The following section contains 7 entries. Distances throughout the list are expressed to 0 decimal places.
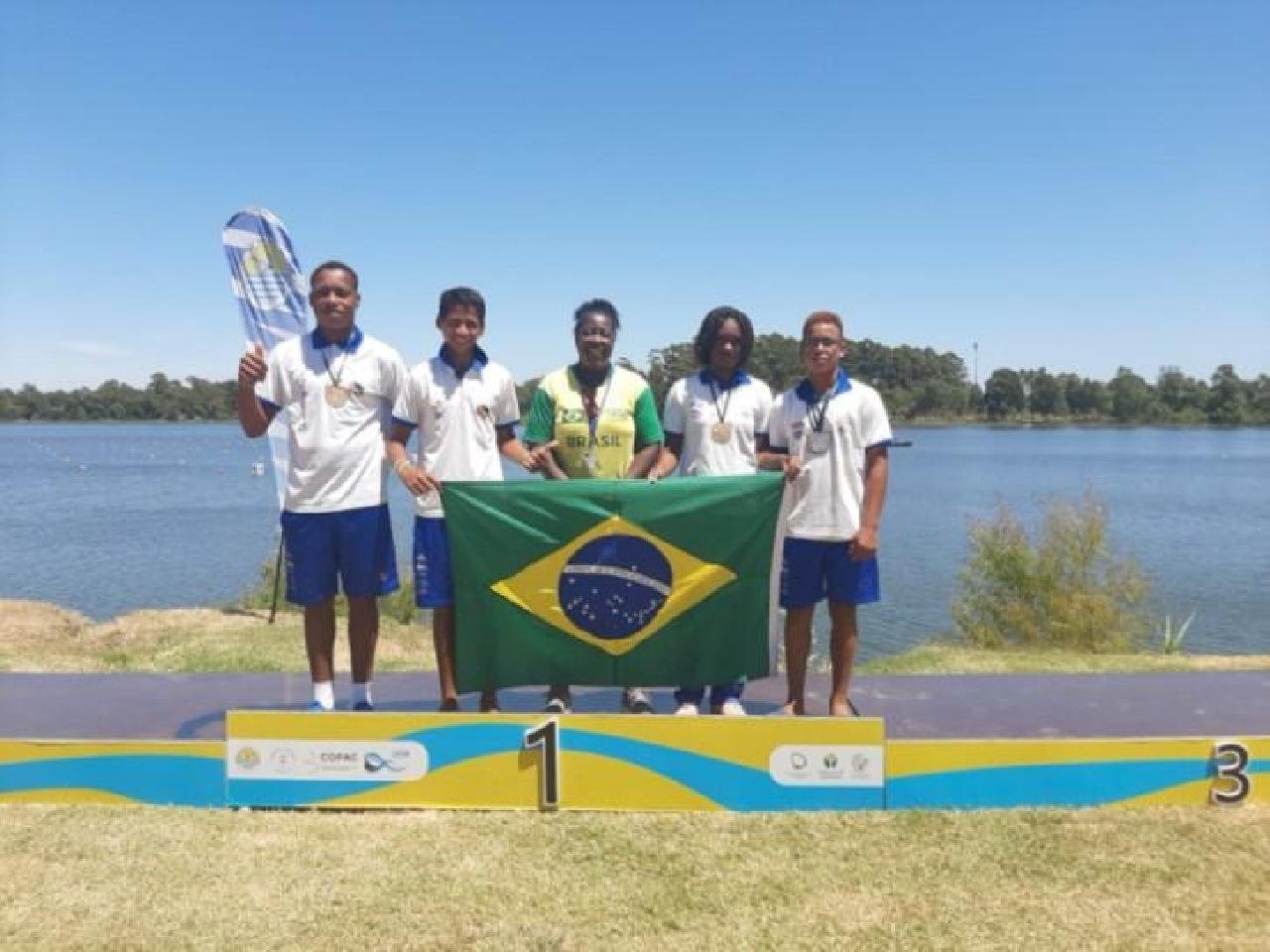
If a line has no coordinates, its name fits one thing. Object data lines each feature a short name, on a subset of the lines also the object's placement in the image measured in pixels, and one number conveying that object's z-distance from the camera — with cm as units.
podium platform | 372
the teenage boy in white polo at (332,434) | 399
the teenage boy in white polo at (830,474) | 407
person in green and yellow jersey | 415
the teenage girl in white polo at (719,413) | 426
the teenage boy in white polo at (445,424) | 407
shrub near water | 1004
